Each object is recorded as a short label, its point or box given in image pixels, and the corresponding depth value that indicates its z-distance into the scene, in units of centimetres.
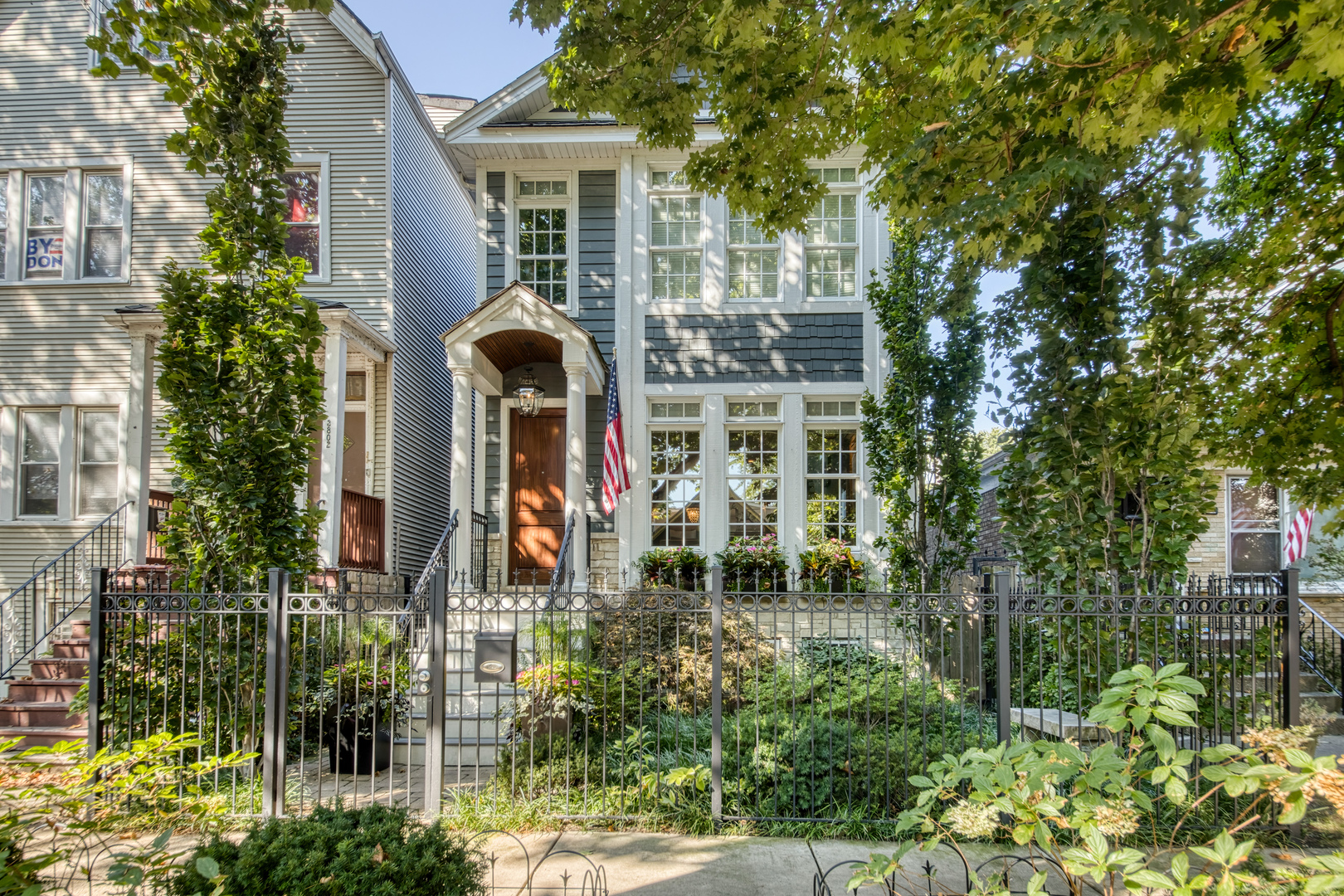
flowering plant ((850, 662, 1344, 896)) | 258
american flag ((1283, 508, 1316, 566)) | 1279
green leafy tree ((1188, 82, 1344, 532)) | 742
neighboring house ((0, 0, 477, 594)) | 1206
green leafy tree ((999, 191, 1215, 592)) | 622
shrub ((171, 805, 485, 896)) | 338
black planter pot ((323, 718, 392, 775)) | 728
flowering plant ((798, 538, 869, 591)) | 1088
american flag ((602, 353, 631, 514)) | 998
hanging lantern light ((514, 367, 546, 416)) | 1130
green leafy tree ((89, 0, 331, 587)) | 639
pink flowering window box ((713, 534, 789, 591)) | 1103
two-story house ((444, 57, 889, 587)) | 1163
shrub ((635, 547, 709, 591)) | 1091
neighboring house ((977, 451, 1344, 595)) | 1345
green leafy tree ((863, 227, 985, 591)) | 1005
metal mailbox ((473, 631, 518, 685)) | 582
